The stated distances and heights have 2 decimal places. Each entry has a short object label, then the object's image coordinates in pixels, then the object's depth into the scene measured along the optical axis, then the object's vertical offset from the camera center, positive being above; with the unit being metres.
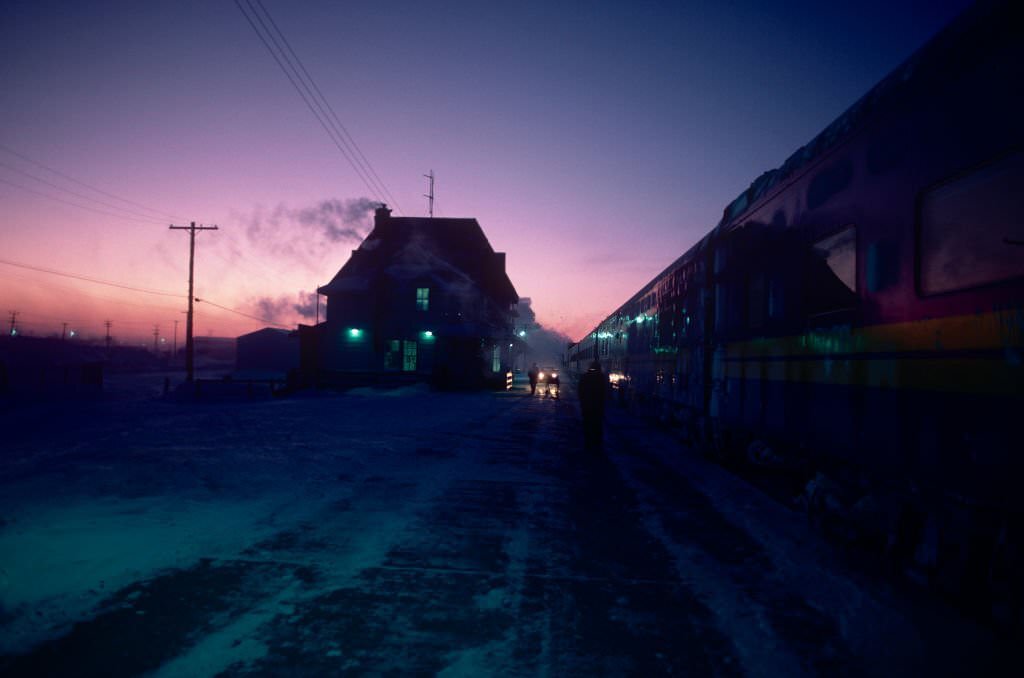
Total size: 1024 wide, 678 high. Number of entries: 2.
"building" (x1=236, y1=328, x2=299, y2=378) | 63.50 +0.38
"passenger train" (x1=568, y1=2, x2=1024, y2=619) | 3.00 +0.42
